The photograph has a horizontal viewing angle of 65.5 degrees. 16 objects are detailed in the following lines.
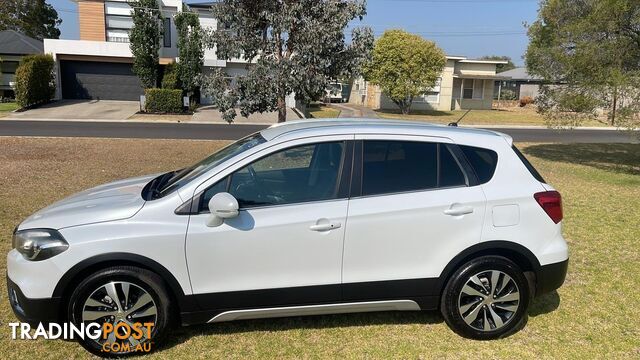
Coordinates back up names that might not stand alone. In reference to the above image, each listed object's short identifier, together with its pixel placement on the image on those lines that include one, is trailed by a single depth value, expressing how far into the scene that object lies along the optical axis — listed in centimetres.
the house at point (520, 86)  4909
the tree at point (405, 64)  3116
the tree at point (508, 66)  8147
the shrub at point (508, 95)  5003
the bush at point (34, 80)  2606
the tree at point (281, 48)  960
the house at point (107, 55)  3028
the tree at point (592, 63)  1145
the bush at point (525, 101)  4501
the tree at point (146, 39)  2548
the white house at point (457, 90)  3869
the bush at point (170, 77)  2777
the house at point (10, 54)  3234
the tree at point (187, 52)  2627
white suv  337
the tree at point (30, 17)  4909
